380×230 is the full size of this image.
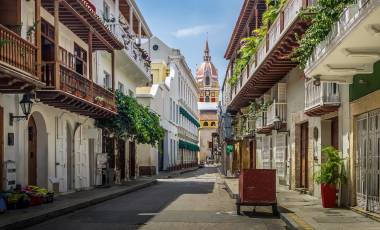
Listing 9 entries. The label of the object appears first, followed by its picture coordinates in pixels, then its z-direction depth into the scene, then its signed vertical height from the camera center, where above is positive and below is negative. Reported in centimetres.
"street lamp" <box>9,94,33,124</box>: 1557 +80
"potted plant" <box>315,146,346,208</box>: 1462 -94
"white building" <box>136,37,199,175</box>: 4325 +262
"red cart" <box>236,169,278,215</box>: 1395 -116
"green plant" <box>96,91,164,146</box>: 2591 +65
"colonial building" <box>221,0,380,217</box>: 1132 +105
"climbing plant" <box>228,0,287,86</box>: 2048 +387
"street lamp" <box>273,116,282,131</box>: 2392 +51
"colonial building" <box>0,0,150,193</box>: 1483 +120
